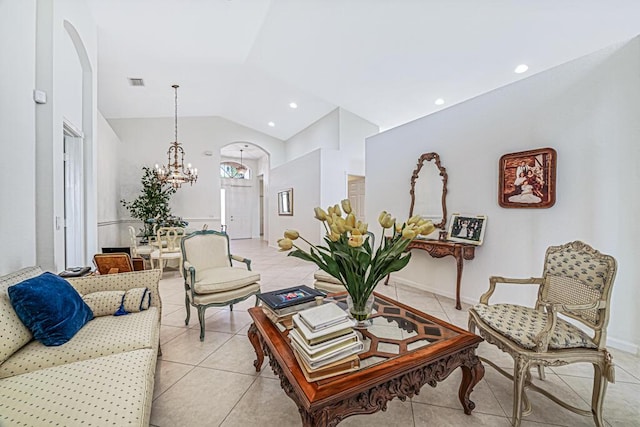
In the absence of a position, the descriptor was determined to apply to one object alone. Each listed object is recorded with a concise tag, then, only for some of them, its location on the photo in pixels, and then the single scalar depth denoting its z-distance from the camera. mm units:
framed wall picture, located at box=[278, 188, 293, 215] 7333
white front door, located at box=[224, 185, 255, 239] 11234
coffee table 1112
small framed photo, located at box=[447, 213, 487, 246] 3230
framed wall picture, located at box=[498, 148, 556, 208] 2650
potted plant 6543
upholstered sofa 1011
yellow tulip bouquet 1412
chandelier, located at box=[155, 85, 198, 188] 5910
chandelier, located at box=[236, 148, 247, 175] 11805
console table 3213
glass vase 1595
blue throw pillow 1456
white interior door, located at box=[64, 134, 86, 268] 3283
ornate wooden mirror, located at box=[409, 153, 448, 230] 3717
